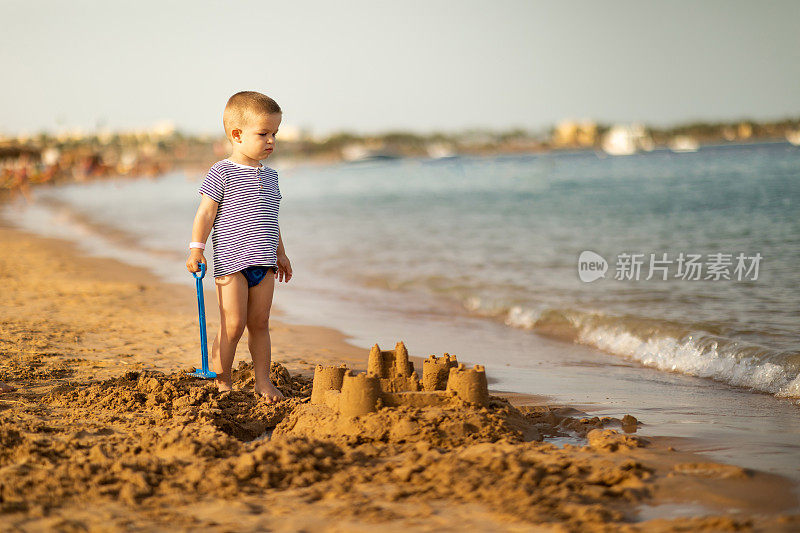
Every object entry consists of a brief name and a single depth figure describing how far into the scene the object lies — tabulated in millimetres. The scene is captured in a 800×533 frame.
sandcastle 3492
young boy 4164
